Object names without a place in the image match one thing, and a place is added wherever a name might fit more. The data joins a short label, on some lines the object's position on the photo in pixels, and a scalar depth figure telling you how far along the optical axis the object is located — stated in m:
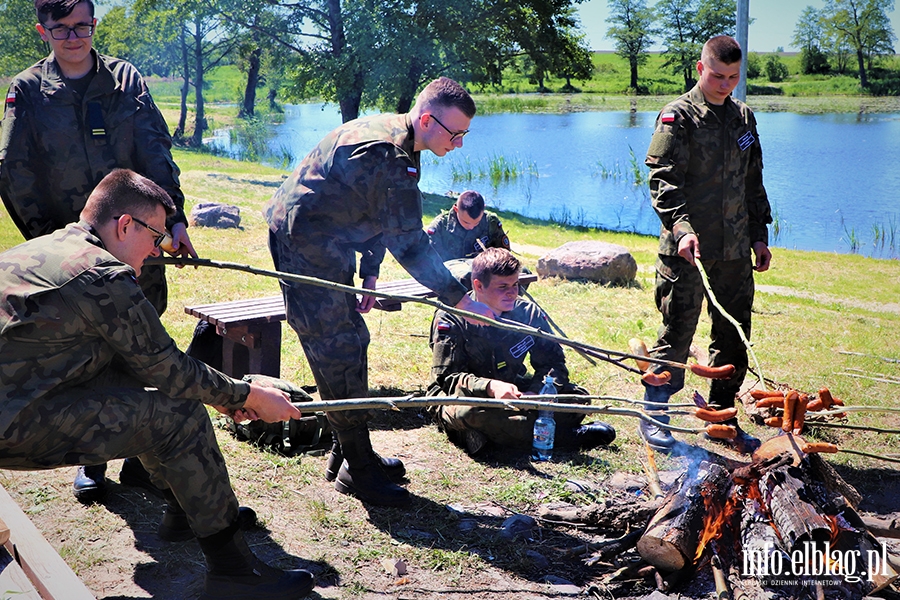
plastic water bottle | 4.64
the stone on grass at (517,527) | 3.78
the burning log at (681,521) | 3.19
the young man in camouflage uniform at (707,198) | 4.70
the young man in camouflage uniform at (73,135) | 3.67
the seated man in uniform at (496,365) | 4.48
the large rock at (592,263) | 9.27
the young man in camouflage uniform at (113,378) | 2.56
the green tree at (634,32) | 55.84
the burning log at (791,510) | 2.97
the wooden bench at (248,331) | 5.27
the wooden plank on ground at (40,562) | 2.83
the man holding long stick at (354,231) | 3.75
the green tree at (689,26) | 46.09
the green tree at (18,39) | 32.78
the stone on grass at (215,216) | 11.93
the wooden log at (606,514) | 3.67
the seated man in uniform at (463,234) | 7.11
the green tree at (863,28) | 45.78
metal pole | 9.12
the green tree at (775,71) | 52.11
